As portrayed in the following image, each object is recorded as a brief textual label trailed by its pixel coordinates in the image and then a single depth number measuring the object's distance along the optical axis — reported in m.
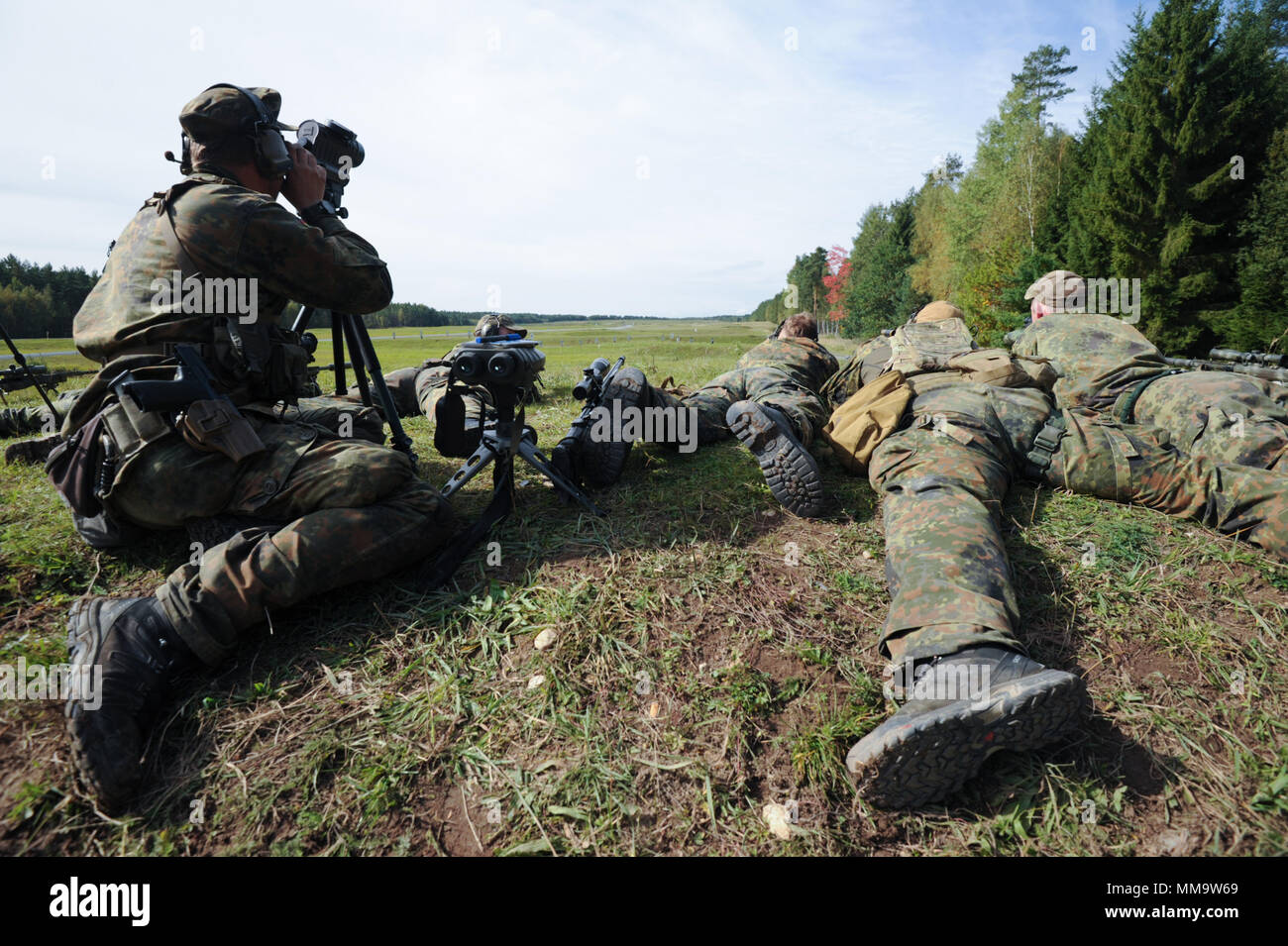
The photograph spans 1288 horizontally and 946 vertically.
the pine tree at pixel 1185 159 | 23.77
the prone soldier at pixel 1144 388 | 3.78
